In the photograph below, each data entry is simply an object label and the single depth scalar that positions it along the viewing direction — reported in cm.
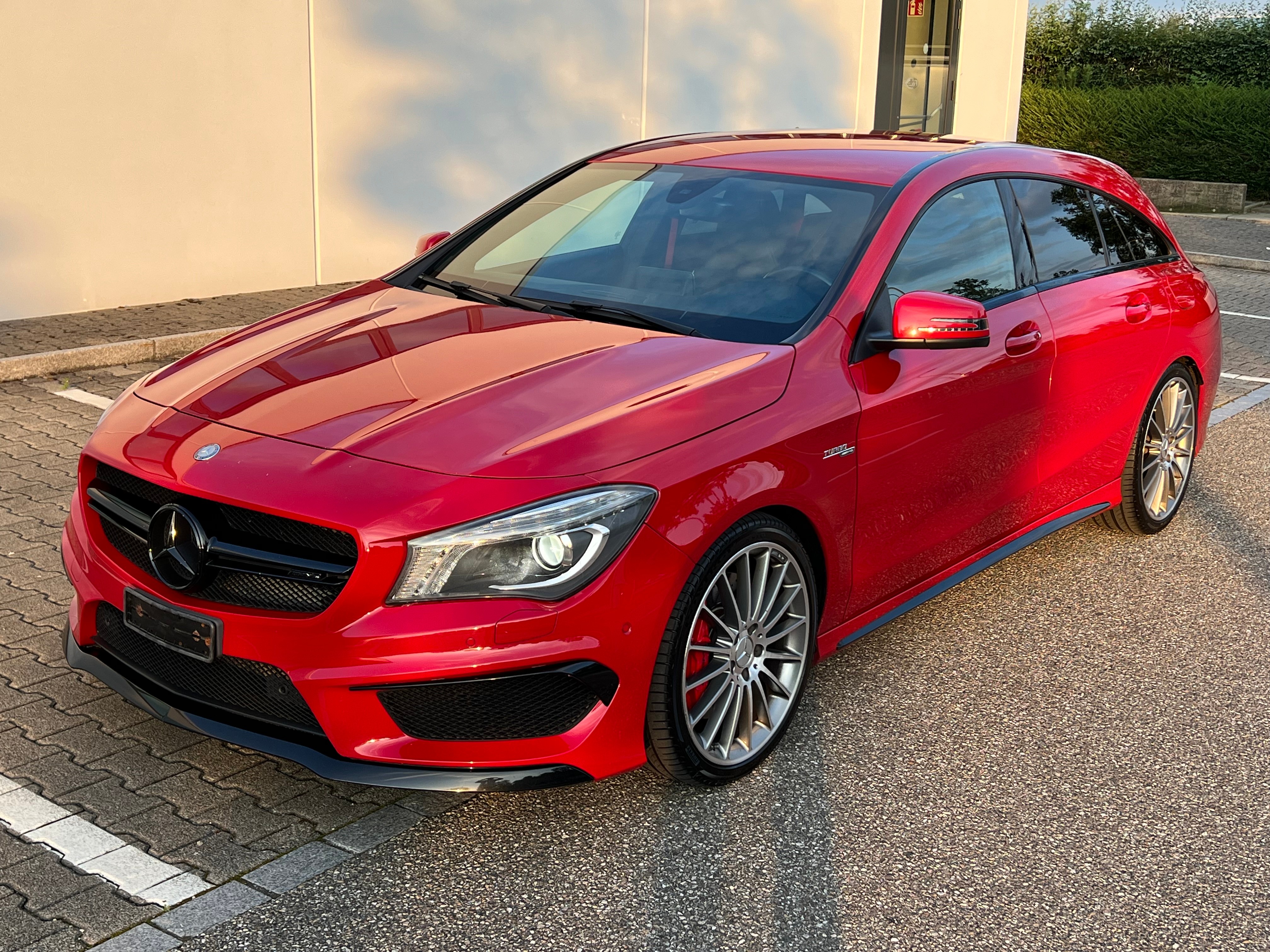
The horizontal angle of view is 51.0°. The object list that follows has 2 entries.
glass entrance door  1752
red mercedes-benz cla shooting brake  319
